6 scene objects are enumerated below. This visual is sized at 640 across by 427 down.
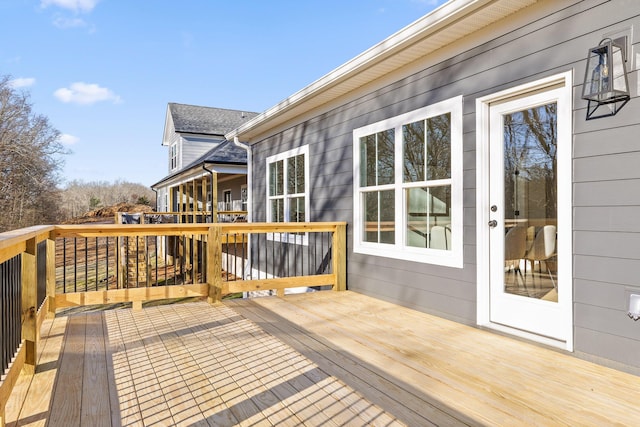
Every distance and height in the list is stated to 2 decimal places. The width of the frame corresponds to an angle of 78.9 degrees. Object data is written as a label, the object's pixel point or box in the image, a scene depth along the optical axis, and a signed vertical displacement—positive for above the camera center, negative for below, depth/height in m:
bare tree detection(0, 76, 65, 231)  15.67 +2.19
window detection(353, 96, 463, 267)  3.50 +0.25
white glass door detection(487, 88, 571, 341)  2.71 -0.04
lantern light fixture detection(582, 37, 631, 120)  2.32 +0.79
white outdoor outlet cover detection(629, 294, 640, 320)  2.26 -0.57
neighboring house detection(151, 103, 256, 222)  11.15 +2.59
